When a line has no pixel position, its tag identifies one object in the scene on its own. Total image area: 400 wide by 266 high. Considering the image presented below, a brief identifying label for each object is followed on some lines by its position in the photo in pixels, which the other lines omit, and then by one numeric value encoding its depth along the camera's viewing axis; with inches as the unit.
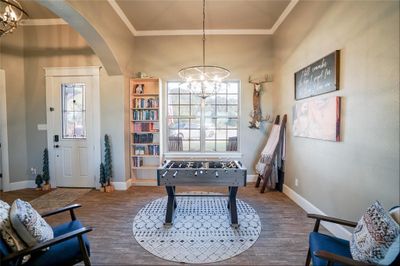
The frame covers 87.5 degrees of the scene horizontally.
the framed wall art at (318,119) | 101.8
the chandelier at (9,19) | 78.8
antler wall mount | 189.5
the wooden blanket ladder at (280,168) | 165.6
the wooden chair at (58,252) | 58.2
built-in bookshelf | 186.5
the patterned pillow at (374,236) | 54.9
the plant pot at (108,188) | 171.0
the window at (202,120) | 197.6
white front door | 176.1
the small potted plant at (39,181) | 173.0
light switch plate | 178.2
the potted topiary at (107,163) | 171.6
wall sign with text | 102.7
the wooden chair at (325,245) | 56.8
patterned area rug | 91.4
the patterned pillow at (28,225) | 61.4
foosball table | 108.8
